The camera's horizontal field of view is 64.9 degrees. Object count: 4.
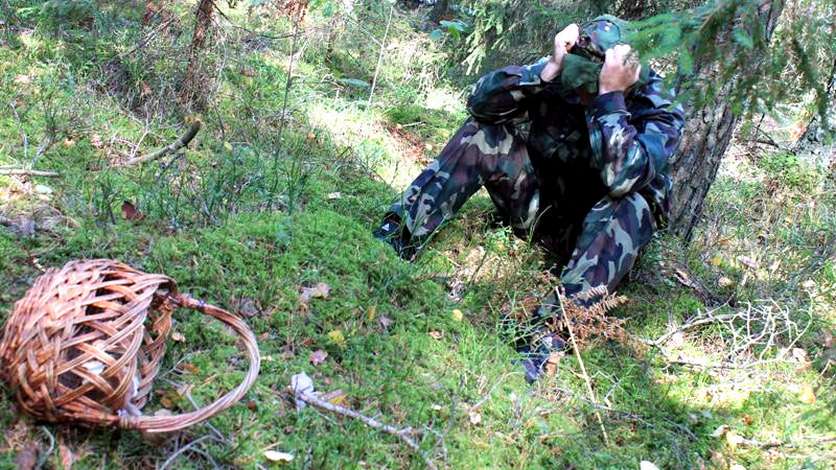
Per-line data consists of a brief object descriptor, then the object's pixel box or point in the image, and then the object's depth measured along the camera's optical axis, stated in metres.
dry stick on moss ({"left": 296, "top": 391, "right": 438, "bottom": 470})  2.27
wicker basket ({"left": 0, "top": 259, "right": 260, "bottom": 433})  1.68
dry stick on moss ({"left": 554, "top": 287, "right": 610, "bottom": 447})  2.65
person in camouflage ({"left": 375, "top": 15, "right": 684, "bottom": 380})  3.15
